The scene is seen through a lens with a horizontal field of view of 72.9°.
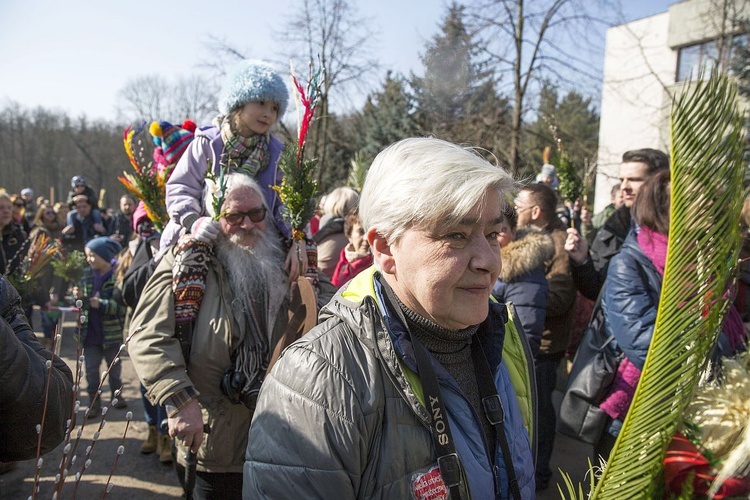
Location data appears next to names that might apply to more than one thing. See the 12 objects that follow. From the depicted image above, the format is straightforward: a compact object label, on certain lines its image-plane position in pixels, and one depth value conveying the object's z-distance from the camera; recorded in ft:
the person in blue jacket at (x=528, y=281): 10.80
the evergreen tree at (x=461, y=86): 39.60
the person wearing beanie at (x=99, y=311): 16.46
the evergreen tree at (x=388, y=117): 71.15
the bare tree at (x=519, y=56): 36.91
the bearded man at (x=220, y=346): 7.73
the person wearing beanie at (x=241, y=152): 9.52
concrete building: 49.93
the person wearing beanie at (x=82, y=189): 30.37
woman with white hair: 4.22
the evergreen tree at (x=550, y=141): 37.94
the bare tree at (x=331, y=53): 45.32
